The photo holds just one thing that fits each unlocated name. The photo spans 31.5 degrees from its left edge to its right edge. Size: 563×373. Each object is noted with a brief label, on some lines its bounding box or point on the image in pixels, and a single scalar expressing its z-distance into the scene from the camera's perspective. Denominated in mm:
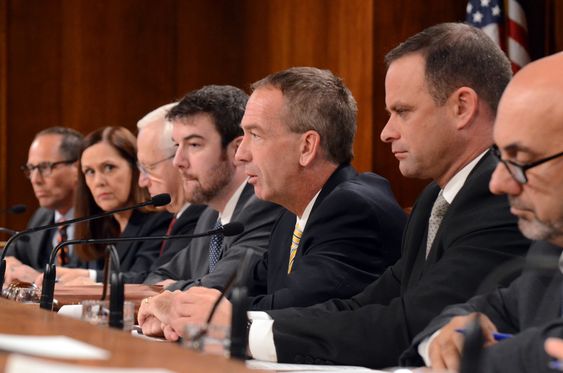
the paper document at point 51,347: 1718
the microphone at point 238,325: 1818
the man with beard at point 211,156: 4527
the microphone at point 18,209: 6371
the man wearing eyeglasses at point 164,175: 5223
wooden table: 1605
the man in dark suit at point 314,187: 3324
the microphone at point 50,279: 2996
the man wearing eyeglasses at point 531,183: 2234
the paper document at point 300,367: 2344
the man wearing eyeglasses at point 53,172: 6977
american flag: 5676
